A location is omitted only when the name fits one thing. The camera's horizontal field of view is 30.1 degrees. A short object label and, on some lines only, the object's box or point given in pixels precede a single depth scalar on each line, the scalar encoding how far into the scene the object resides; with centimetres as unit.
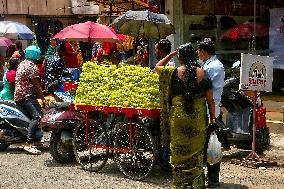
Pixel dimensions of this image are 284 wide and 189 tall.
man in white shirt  689
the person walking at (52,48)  1321
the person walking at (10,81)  1007
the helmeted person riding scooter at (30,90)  936
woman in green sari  591
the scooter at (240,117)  880
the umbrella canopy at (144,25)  1084
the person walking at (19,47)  1341
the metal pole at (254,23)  1210
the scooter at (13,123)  958
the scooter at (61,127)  847
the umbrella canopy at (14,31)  1595
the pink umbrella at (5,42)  1516
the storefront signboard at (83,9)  2335
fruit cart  738
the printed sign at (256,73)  817
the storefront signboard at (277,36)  1209
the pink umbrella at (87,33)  1175
